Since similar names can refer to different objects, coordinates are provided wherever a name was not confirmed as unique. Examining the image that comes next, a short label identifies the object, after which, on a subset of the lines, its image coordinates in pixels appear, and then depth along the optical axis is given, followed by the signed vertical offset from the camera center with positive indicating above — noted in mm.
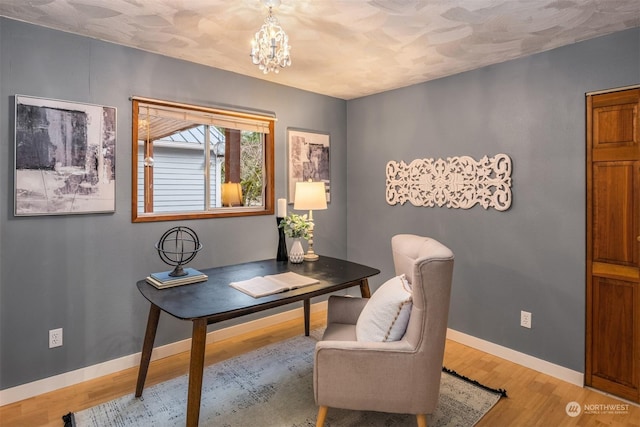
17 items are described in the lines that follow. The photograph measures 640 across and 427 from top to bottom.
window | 2729 +417
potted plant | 2752 -165
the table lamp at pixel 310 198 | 2867 +91
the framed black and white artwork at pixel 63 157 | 2197 +352
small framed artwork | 3611 +557
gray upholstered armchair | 1649 -748
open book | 2012 -462
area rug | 2014 -1218
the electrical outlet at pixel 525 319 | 2723 -871
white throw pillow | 1739 -547
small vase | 2787 -360
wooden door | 2254 -236
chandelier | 1761 +816
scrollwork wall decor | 2846 +241
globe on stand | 2832 -290
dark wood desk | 1696 -486
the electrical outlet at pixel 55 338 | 2334 -860
